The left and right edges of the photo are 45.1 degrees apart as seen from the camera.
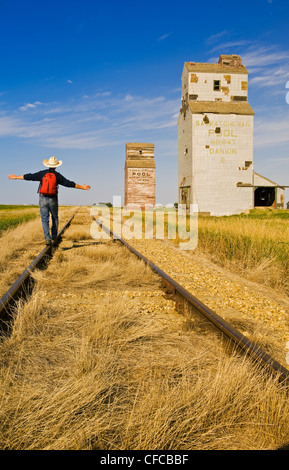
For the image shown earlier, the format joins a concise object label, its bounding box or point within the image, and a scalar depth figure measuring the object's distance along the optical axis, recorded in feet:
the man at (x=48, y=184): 28.58
